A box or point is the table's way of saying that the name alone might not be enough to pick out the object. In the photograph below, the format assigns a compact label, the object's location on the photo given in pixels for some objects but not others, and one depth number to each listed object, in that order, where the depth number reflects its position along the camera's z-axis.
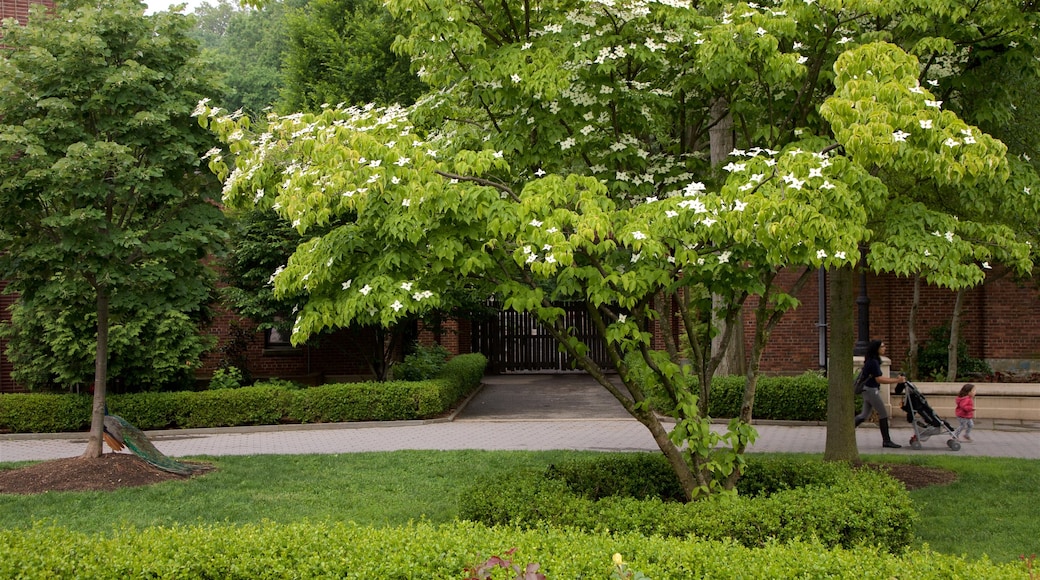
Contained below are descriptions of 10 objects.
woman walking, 13.00
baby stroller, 12.67
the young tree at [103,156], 10.90
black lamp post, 17.77
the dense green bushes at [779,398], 15.67
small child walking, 13.32
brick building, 21.02
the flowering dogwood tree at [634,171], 5.62
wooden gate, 28.69
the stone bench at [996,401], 15.48
